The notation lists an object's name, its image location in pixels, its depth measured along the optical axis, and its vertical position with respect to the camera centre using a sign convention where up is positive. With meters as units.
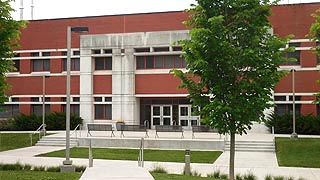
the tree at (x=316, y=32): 18.29 +2.22
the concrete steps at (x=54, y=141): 30.56 -4.34
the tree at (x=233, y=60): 13.00 +0.69
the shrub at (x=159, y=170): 16.43 -3.41
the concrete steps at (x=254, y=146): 26.42 -3.96
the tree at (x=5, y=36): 15.48 +1.66
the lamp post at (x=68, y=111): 16.70 -1.21
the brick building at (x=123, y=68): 36.00 +1.26
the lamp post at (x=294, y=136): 28.38 -3.51
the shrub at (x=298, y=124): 32.59 -3.12
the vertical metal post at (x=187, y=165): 15.66 -3.07
